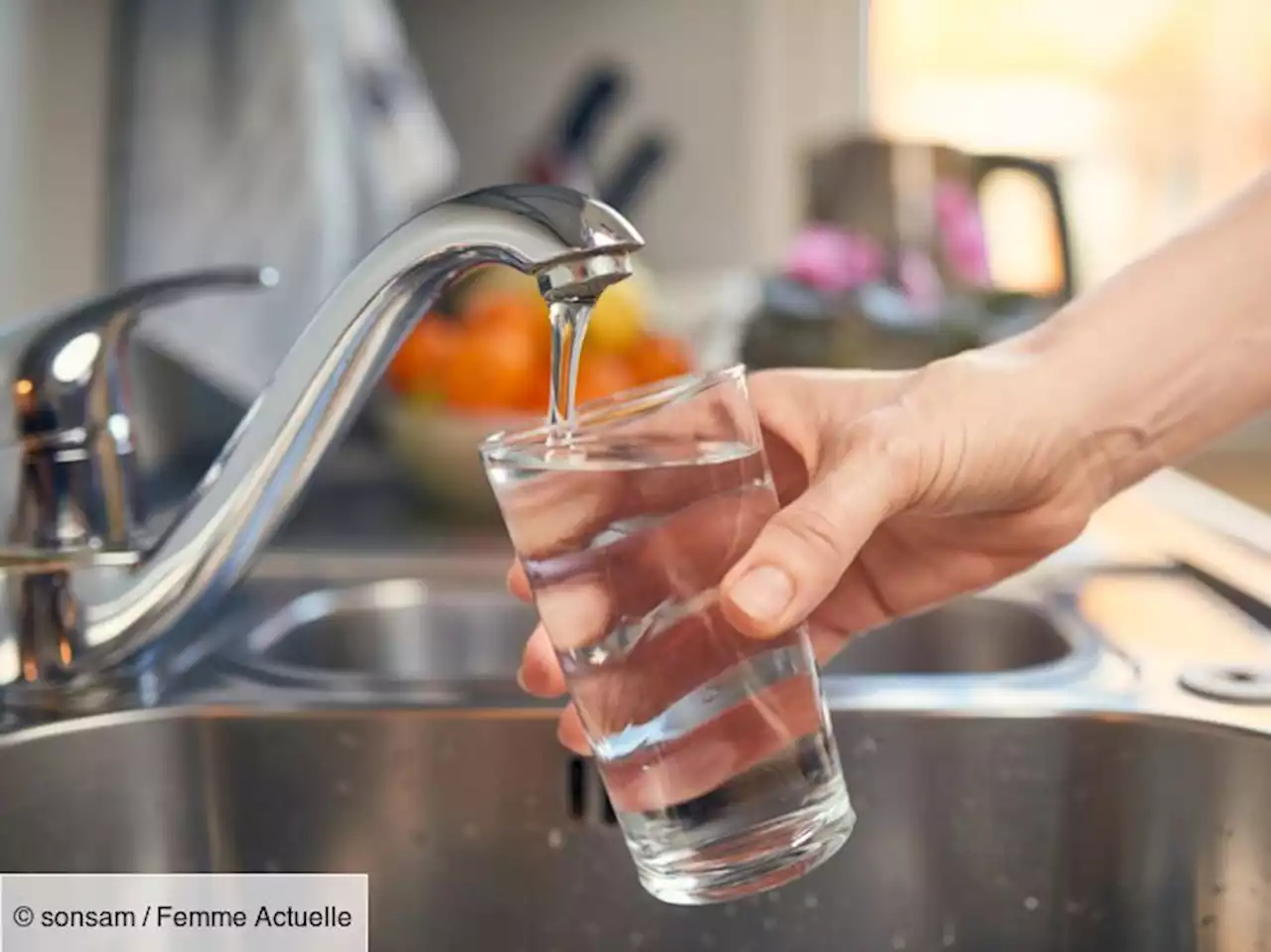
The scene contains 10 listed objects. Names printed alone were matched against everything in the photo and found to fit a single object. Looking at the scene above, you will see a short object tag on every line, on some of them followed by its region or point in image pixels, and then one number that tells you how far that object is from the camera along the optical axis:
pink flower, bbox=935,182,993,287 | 1.61
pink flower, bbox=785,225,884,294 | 1.23
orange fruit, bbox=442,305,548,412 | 1.02
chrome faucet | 0.51
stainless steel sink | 0.55
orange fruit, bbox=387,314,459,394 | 1.04
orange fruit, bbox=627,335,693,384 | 1.07
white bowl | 0.98
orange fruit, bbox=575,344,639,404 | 1.00
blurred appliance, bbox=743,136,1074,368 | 1.10
